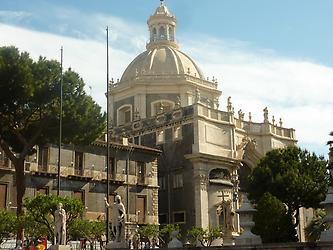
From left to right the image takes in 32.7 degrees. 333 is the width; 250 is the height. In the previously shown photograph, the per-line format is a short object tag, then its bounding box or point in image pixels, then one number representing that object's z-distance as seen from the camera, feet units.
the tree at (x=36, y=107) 107.24
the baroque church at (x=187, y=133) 170.60
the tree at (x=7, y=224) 98.07
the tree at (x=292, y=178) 129.80
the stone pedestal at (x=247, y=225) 66.18
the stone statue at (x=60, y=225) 87.35
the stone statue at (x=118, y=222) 83.83
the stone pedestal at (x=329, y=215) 56.02
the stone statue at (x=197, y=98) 175.56
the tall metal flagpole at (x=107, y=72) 103.85
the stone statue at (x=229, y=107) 188.03
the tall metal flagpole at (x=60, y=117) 103.43
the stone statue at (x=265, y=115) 201.95
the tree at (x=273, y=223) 72.13
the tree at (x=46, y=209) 94.12
